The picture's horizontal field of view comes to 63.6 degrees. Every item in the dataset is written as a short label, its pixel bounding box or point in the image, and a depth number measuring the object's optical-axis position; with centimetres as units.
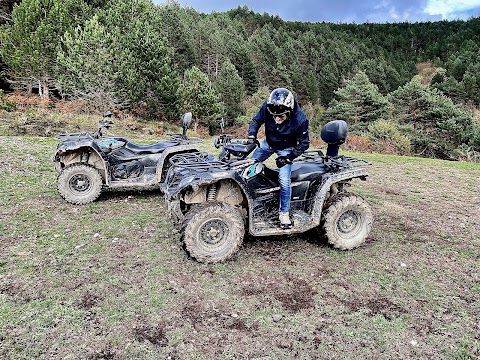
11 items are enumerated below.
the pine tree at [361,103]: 3466
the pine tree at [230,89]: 3569
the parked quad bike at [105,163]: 659
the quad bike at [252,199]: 445
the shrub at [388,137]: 2611
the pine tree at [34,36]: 2038
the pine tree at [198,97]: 2522
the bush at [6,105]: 1858
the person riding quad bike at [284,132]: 459
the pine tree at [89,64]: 1952
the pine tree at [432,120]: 3108
